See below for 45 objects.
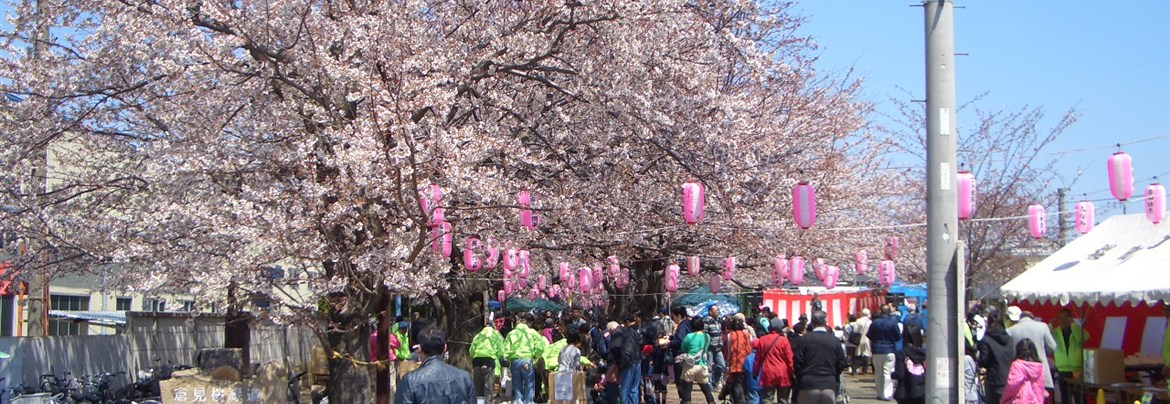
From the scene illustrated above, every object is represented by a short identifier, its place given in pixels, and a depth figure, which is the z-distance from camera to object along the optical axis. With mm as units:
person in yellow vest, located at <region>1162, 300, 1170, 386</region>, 11648
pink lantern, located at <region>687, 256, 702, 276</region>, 21047
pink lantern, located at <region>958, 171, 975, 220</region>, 13516
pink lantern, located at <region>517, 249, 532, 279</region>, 16427
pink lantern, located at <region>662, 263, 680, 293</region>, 21359
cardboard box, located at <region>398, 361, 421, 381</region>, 16719
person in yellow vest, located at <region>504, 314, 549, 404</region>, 16500
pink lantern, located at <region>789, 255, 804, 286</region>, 20109
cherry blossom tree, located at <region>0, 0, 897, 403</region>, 11445
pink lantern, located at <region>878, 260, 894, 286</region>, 22656
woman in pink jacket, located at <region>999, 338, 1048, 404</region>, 9547
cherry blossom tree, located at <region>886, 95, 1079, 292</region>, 26406
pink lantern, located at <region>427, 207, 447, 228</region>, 11760
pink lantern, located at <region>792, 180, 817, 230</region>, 14539
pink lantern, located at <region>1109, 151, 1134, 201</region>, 13312
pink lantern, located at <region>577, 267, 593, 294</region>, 19250
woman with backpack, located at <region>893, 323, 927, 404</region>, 11305
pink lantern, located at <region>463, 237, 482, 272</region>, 14875
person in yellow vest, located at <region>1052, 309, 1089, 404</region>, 13484
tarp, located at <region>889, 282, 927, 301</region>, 31703
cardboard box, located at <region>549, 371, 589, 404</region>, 14773
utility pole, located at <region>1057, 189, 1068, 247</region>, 28114
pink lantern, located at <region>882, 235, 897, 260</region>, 26834
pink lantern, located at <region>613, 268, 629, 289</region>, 22484
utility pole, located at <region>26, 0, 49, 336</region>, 12875
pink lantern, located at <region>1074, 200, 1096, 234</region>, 16359
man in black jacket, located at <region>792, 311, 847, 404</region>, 10922
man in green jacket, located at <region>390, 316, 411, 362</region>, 19922
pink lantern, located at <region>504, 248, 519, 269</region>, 15797
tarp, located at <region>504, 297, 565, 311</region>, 37375
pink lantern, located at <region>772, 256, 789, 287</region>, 20703
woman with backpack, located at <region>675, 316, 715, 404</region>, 15617
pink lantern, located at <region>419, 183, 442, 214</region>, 11127
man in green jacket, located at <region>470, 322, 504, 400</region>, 17047
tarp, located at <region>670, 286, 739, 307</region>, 33344
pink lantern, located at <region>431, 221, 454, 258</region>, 12648
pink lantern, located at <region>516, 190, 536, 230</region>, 13938
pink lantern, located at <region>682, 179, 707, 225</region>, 14375
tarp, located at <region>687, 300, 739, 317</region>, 29638
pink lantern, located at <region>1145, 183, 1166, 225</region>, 12711
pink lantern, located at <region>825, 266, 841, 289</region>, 21984
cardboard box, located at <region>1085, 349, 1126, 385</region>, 12625
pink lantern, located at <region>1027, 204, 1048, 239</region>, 16312
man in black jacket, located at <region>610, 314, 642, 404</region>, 14797
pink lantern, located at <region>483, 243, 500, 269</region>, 14672
